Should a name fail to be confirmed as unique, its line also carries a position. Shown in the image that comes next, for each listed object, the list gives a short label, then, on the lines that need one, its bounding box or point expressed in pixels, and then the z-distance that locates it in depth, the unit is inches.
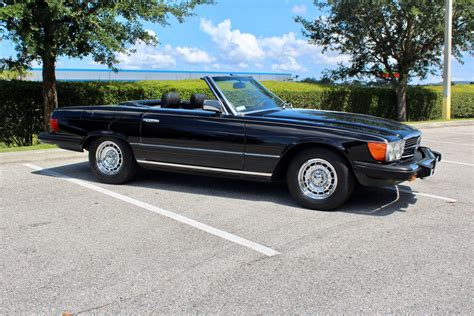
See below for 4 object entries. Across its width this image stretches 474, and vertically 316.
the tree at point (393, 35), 704.4
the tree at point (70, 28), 355.9
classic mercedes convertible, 201.0
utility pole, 670.5
